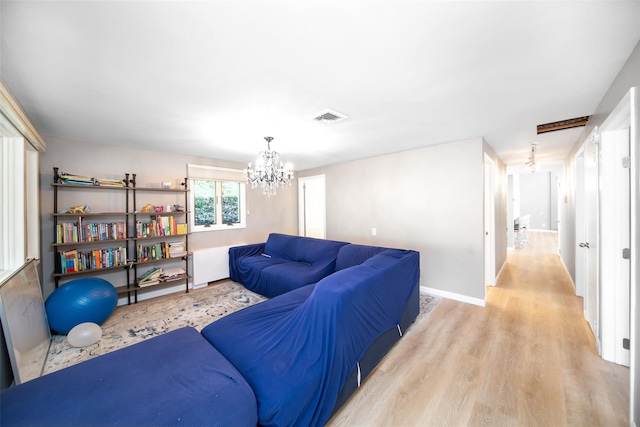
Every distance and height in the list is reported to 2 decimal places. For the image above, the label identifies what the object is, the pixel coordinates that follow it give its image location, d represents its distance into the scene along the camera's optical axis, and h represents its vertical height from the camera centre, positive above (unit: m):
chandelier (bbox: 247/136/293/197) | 2.95 +0.55
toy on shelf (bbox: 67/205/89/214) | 3.01 +0.06
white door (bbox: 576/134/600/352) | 2.27 -0.17
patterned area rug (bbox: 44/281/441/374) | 2.29 -1.36
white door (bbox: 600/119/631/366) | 1.89 -0.25
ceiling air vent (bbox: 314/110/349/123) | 2.35 +1.04
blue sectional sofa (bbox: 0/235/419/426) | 1.02 -0.87
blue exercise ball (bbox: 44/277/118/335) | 2.51 -1.03
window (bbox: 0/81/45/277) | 2.16 +0.21
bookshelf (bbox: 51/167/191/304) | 2.97 -0.31
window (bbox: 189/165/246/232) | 4.25 +0.30
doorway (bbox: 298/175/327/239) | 5.48 +0.14
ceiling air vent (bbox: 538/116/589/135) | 2.73 +1.08
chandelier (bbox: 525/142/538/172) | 3.85 +1.08
